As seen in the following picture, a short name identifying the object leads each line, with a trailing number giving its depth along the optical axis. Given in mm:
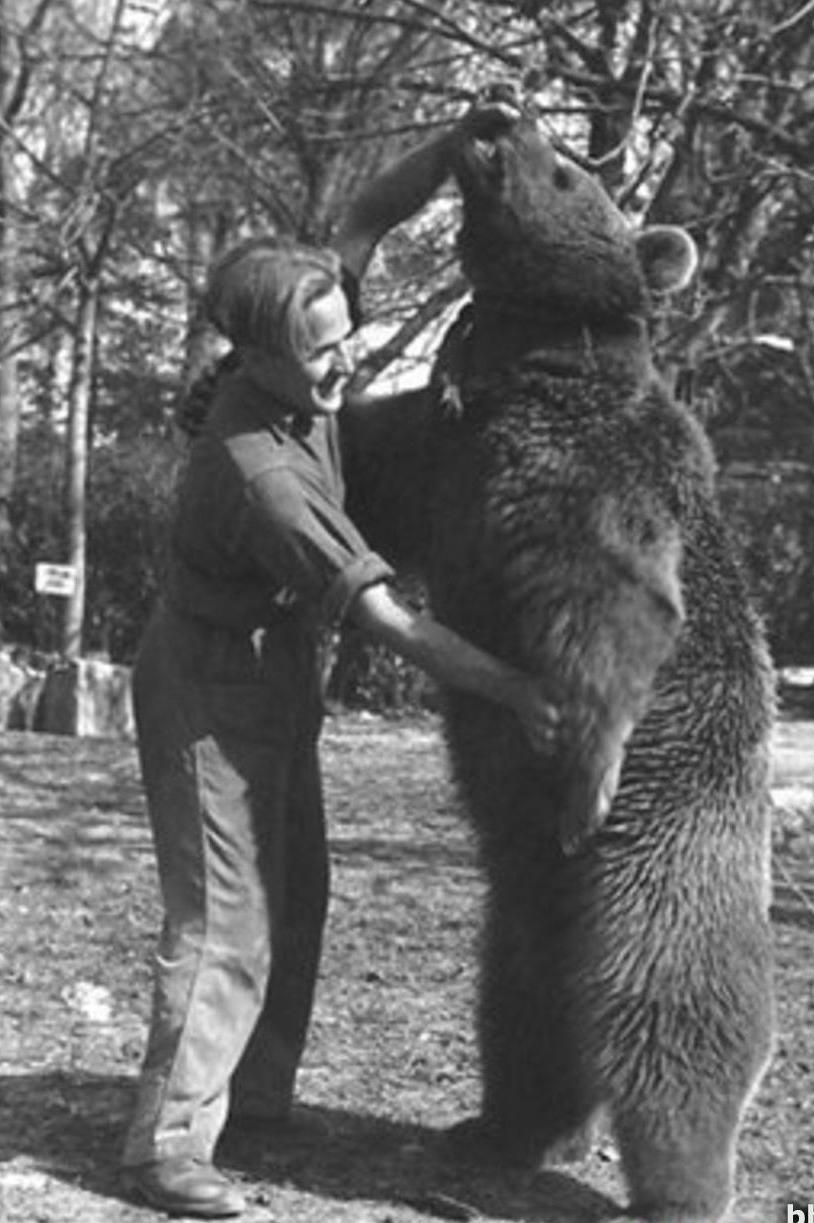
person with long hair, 3836
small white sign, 13906
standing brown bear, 3941
